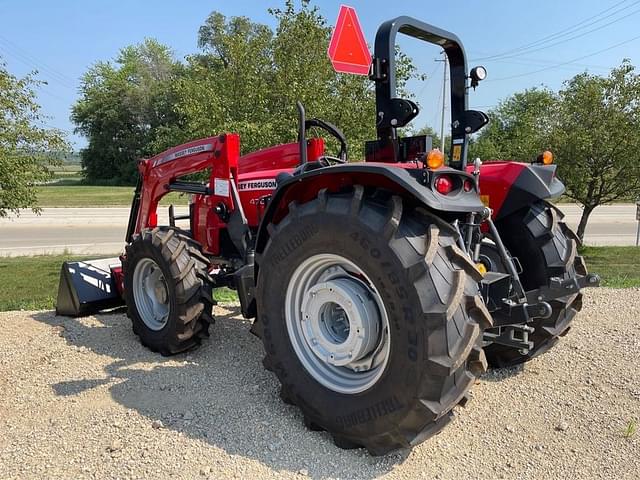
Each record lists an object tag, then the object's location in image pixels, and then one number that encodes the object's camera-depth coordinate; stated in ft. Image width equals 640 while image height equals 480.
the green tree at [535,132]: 44.16
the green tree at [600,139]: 40.55
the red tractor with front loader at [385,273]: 8.07
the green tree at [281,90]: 29.40
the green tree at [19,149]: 27.07
